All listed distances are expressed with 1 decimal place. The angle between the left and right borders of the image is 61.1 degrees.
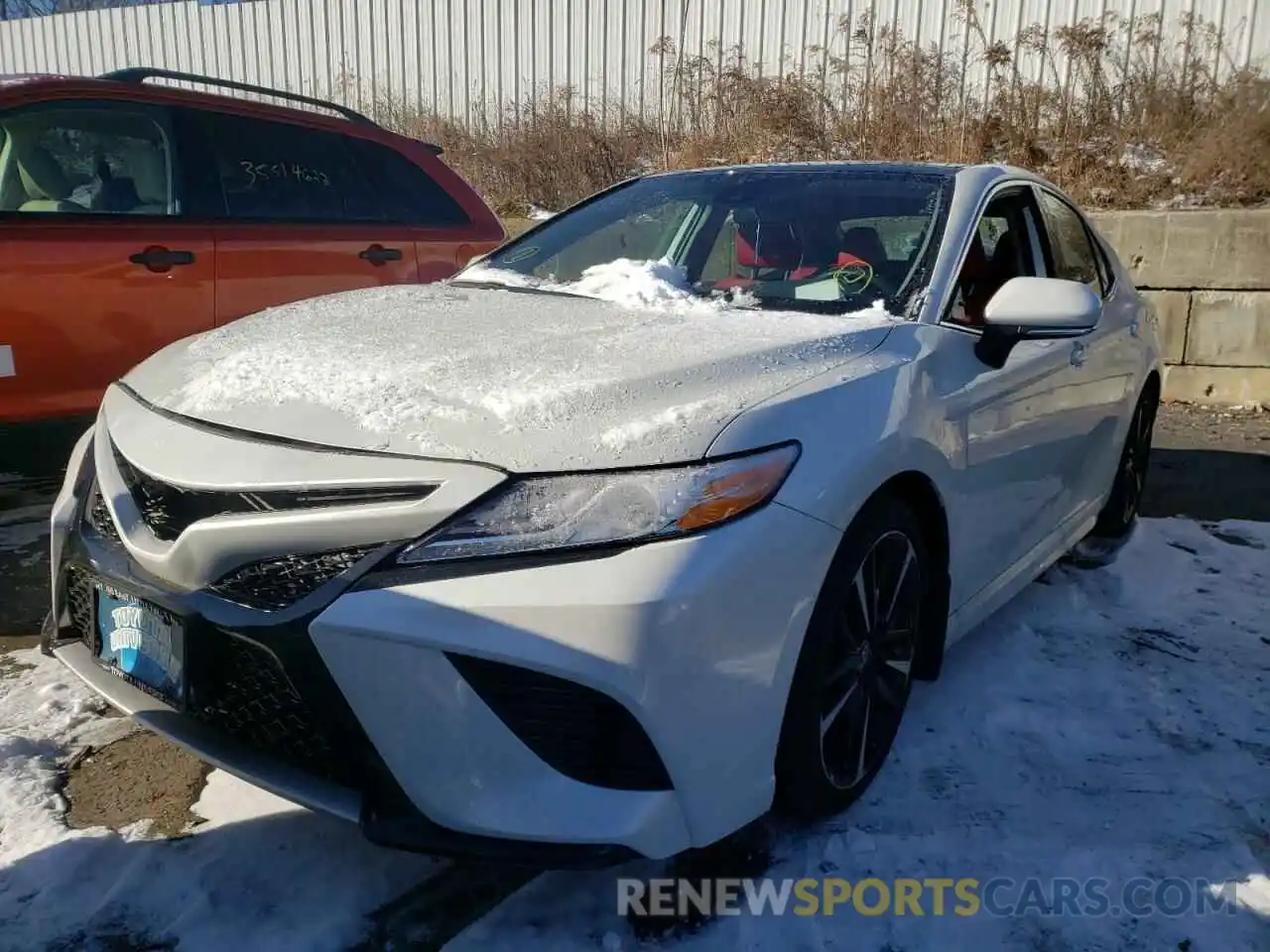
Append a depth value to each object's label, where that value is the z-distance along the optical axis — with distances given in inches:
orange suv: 150.0
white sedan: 67.7
